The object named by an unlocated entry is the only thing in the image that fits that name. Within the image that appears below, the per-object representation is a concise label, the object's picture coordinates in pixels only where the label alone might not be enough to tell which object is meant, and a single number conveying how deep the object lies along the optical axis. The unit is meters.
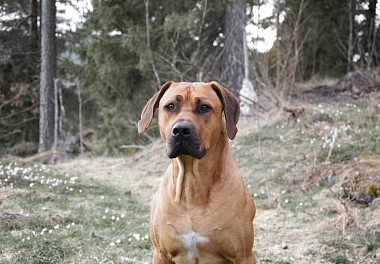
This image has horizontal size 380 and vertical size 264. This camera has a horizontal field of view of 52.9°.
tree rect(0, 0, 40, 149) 14.80
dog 2.46
